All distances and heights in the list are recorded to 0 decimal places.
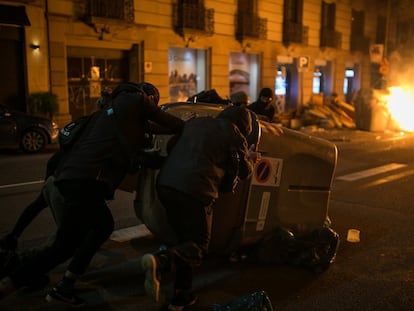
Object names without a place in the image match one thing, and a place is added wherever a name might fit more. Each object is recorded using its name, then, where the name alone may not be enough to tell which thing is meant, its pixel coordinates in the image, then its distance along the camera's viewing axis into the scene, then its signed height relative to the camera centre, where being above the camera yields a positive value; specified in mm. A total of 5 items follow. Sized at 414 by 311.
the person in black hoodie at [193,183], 3553 -731
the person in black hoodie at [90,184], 3600 -754
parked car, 11906 -1255
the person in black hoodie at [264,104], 7979 -348
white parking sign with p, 21125 +841
